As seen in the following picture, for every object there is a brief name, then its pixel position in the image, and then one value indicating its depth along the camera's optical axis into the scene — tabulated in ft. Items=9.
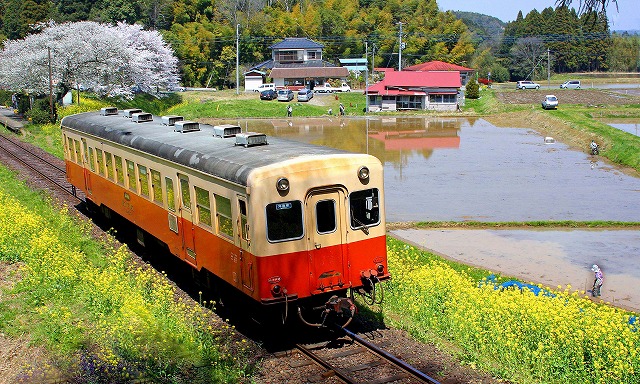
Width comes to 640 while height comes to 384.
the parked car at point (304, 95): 200.75
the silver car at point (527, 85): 244.75
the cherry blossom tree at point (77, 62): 144.66
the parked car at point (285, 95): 199.93
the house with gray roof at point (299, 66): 236.82
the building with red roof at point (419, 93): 195.62
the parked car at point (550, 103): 177.58
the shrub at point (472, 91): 214.48
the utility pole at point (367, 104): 192.49
